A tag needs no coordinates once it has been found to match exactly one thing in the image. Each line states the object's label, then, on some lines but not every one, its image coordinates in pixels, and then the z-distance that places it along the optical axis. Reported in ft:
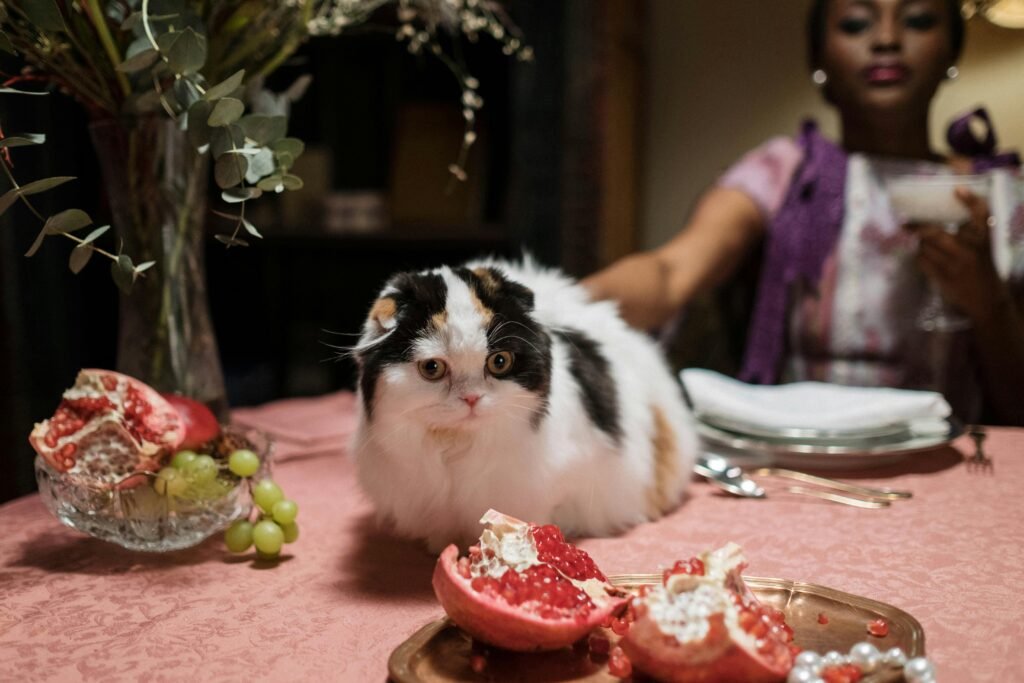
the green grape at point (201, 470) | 2.78
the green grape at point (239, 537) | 2.90
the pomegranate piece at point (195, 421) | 2.93
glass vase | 3.39
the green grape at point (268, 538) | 2.87
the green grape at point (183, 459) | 2.79
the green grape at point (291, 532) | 3.00
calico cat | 2.62
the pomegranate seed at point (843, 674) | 1.80
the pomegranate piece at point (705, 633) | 1.78
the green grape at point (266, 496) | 2.95
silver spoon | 3.63
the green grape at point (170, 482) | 2.75
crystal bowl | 2.76
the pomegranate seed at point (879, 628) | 2.07
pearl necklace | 1.79
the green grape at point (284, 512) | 2.93
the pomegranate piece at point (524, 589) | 1.97
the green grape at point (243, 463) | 2.91
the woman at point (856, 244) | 5.25
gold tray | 1.94
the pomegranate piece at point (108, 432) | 2.76
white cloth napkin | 3.99
